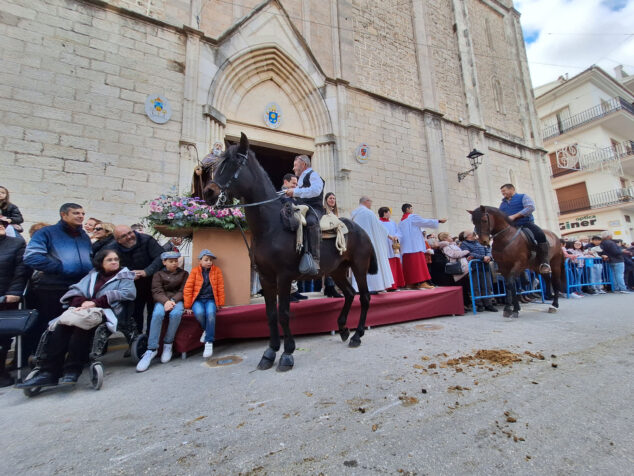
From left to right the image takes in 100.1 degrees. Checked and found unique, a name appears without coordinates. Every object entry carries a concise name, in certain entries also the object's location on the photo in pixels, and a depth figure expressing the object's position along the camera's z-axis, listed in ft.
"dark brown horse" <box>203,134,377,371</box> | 8.91
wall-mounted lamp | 34.23
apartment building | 60.39
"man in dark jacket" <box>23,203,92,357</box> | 10.08
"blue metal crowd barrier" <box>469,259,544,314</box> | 18.02
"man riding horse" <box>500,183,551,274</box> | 16.76
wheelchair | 8.36
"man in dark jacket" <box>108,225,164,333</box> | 12.16
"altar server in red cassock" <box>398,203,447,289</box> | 19.01
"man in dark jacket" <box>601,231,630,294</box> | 25.99
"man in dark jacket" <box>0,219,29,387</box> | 9.49
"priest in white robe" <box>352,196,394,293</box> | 16.63
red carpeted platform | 11.65
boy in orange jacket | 11.34
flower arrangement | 12.22
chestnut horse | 15.80
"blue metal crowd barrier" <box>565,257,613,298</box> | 23.79
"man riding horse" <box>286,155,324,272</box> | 9.96
